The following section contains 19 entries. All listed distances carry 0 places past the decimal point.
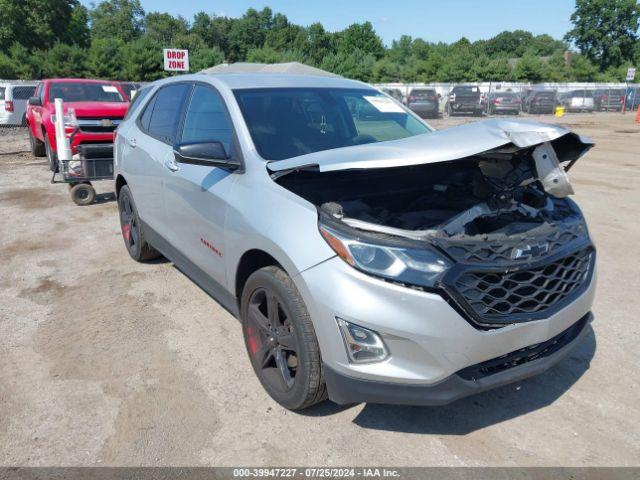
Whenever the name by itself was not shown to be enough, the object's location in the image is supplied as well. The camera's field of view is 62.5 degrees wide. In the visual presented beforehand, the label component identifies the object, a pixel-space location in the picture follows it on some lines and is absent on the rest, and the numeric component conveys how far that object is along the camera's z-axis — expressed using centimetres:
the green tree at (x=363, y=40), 9512
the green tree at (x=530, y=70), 5813
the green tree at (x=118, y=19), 9900
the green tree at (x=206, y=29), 10056
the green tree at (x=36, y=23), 4747
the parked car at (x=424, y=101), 2872
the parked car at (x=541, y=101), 3278
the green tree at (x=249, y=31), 10369
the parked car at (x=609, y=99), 3703
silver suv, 235
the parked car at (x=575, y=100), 3541
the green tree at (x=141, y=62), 4338
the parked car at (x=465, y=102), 3034
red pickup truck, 822
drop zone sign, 1720
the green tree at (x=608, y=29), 7525
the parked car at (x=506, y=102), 3095
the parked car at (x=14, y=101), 2006
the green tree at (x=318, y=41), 9856
